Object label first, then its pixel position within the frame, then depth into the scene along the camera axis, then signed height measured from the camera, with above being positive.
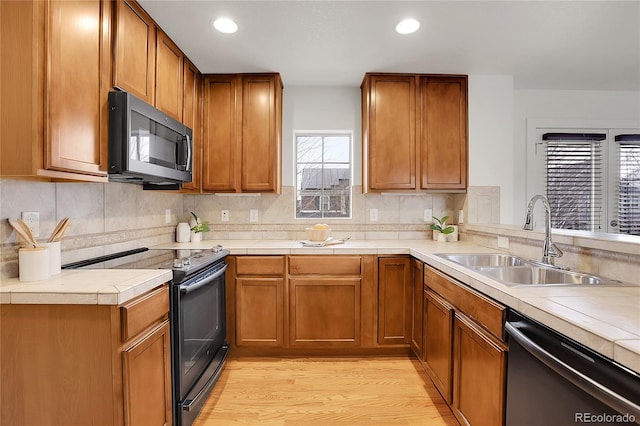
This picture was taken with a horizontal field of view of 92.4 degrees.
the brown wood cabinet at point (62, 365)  1.17 -0.60
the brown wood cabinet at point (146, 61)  1.64 +0.91
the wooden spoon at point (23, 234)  1.31 -0.11
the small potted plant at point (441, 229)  2.84 -0.18
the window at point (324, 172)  3.13 +0.38
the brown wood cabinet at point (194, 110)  2.44 +0.82
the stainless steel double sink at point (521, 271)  1.49 -0.35
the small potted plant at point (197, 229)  2.80 -0.19
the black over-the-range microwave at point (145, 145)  1.53 +0.36
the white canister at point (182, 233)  2.77 -0.22
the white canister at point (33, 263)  1.28 -0.23
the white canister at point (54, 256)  1.38 -0.22
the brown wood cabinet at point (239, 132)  2.73 +0.68
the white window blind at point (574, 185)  3.14 +0.26
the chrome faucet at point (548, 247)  1.66 -0.20
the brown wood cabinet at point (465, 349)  1.28 -0.70
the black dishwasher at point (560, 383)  0.74 -0.49
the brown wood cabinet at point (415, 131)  2.73 +0.70
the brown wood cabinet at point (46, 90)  1.17 +0.48
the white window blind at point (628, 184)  3.14 +0.27
